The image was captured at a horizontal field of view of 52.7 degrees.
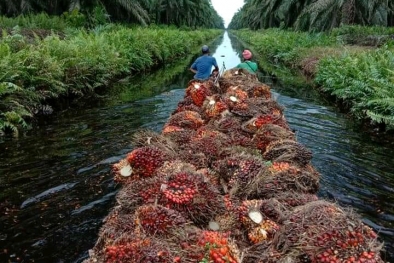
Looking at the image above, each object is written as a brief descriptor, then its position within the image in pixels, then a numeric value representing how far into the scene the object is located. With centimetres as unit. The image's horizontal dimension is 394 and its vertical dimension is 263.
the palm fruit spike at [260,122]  641
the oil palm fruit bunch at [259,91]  865
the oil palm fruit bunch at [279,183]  422
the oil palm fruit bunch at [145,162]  465
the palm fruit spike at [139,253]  269
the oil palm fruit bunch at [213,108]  719
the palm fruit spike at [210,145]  525
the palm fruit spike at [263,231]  352
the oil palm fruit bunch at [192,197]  360
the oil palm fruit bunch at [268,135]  574
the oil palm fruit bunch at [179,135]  577
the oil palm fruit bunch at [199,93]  854
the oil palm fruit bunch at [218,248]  280
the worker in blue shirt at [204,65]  1239
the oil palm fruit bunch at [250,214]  364
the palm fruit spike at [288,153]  509
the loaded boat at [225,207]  291
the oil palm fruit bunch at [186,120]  666
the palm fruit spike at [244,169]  434
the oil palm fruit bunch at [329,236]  285
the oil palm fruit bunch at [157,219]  321
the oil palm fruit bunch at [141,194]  378
